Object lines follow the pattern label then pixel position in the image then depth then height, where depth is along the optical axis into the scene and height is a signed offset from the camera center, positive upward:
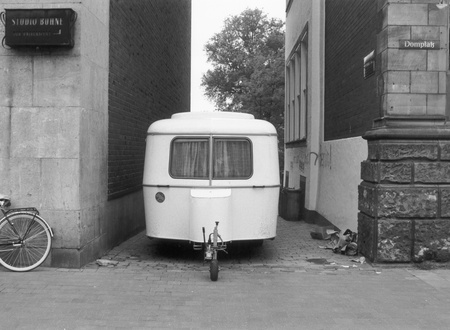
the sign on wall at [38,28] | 6.99 +1.69
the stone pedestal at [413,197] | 7.43 -0.48
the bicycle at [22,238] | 6.93 -1.04
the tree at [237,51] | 50.94 +10.65
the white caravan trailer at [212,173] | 7.76 -0.20
